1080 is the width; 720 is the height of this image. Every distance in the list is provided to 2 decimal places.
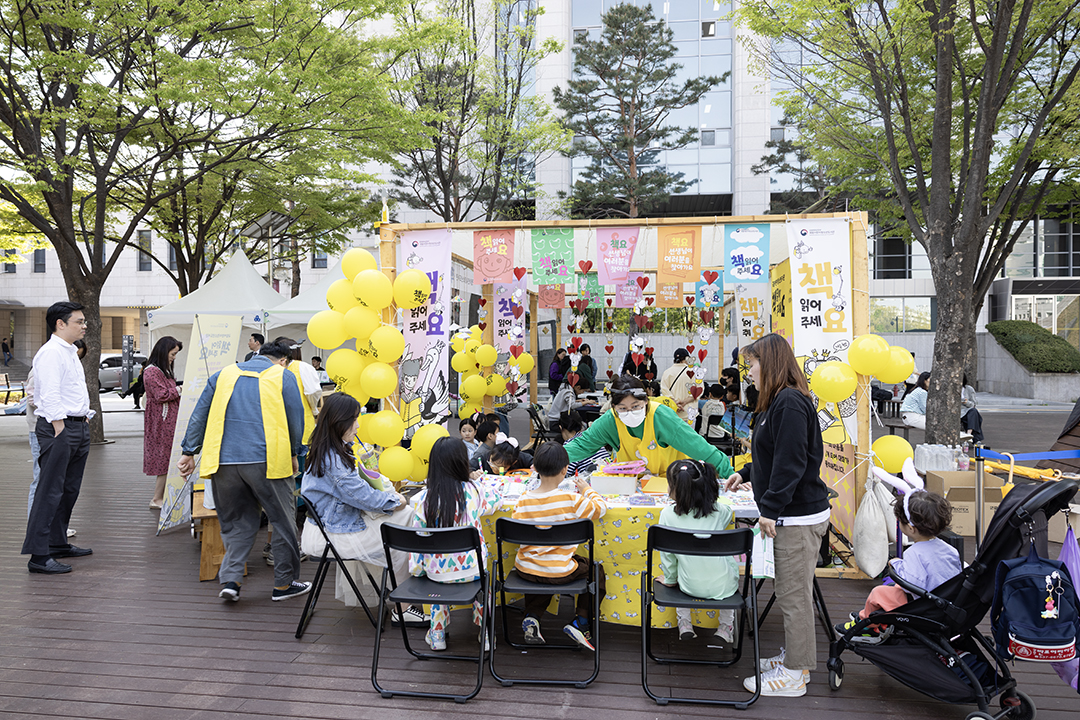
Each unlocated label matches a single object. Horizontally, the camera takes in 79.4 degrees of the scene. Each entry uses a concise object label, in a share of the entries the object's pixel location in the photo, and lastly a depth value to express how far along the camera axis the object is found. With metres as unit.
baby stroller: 2.61
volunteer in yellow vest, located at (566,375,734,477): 4.06
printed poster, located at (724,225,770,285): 5.35
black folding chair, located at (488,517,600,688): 3.04
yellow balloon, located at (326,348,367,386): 4.98
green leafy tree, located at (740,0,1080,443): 6.98
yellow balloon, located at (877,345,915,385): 4.32
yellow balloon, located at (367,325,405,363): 4.94
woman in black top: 2.85
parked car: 18.94
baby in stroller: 2.90
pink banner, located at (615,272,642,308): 10.69
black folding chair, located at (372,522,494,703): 2.96
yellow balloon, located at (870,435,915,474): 4.68
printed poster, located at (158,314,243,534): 5.53
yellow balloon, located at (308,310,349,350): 5.03
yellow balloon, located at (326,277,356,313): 5.14
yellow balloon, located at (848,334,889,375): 4.36
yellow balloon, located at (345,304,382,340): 4.98
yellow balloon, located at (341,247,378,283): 5.25
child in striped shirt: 3.21
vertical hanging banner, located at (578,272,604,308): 9.46
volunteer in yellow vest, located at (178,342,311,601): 3.99
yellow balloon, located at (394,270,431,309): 5.11
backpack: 2.47
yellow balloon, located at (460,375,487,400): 8.52
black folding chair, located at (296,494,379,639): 3.56
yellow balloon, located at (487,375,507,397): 8.96
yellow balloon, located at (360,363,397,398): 4.93
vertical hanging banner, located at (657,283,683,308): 10.91
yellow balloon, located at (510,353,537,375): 10.04
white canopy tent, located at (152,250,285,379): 9.06
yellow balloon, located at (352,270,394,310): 4.95
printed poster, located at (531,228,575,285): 5.77
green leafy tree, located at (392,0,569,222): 12.59
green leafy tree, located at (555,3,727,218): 18.53
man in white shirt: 4.45
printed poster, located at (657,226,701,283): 5.63
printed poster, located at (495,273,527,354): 9.79
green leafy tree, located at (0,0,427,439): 8.24
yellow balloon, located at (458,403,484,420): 8.81
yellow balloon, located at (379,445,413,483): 5.10
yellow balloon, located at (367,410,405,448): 5.00
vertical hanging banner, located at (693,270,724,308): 10.33
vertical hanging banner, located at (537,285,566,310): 11.08
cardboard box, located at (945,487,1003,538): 5.29
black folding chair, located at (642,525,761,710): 2.87
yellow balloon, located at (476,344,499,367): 8.78
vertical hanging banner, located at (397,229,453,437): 5.37
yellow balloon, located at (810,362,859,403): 4.42
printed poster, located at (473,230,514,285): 5.72
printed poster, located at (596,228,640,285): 5.69
